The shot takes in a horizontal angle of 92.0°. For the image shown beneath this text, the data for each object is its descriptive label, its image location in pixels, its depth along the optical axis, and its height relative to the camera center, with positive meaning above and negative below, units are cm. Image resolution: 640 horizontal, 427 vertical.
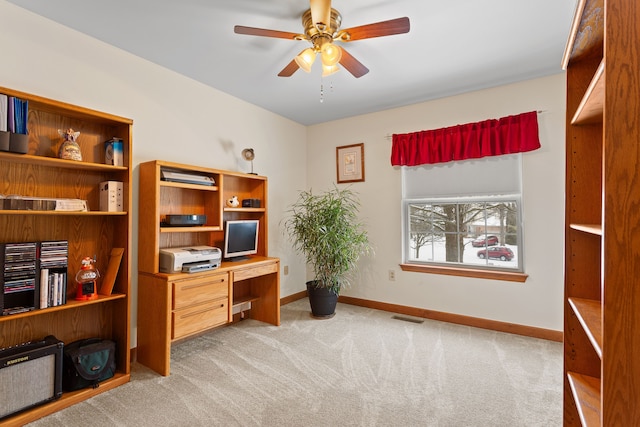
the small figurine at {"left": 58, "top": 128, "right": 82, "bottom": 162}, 206 +46
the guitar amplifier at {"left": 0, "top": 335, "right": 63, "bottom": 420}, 175 -95
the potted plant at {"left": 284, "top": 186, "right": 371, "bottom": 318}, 344 -33
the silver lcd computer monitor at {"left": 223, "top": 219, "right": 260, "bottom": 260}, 313 -24
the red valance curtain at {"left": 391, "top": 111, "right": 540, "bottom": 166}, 302 +81
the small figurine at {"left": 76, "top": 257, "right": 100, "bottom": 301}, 215 -45
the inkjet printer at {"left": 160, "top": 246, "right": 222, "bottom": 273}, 252 -37
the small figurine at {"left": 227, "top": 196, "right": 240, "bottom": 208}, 328 +15
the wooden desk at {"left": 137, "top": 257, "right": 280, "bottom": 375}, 237 -74
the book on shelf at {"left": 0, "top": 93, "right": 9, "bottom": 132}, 176 +60
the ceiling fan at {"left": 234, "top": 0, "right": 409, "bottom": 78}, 178 +114
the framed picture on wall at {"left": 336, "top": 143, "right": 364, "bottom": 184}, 411 +73
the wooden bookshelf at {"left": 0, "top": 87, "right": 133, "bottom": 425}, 197 -4
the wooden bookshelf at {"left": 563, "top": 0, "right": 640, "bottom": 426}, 79 +0
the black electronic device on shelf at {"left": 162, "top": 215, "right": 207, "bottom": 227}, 266 -4
